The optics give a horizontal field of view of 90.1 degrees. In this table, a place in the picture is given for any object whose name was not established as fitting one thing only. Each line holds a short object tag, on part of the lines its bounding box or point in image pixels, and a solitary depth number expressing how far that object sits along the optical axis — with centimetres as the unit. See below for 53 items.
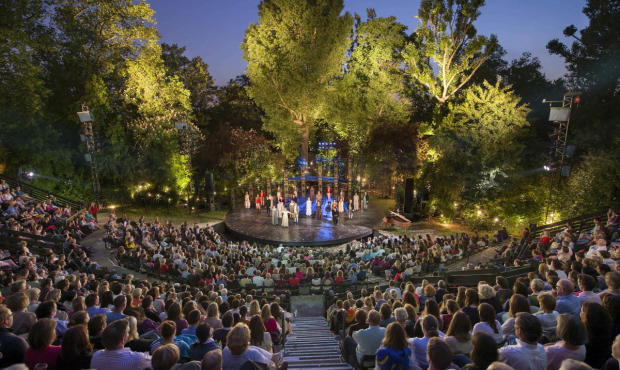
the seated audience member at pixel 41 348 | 282
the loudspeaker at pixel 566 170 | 1366
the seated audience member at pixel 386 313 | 399
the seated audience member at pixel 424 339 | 310
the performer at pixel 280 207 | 1755
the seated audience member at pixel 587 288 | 394
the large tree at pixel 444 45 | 2034
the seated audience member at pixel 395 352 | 290
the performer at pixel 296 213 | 1789
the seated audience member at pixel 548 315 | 355
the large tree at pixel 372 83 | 2528
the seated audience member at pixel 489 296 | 429
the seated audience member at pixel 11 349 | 293
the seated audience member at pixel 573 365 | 196
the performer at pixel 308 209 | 1876
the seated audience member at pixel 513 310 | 354
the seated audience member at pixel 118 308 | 421
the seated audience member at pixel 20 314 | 371
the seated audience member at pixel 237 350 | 282
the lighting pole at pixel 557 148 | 1336
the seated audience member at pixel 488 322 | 336
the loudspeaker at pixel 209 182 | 2064
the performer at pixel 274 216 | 1739
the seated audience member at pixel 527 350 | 264
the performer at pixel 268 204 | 1958
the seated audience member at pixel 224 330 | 379
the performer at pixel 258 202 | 2017
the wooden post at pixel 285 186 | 2033
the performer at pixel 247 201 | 2103
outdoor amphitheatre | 336
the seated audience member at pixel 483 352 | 239
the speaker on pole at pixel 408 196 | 1847
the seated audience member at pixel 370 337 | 364
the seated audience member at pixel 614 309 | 315
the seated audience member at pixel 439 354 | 246
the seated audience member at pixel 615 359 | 229
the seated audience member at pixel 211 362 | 238
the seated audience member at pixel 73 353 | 277
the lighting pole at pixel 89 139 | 1691
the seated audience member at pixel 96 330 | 330
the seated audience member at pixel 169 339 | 308
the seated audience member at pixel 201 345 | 309
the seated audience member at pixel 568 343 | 268
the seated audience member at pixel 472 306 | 391
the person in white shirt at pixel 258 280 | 823
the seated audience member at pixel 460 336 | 310
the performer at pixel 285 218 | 1712
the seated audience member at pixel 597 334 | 289
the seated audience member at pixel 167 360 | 241
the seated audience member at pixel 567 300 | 388
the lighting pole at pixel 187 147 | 2030
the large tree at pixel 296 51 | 2447
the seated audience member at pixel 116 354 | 276
